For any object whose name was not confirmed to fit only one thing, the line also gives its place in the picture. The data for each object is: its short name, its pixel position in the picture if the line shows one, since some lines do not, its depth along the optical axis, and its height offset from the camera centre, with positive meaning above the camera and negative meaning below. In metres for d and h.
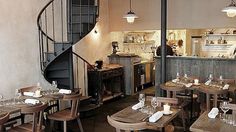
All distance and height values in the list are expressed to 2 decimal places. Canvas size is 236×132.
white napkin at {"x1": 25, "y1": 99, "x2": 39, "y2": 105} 3.99 -0.75
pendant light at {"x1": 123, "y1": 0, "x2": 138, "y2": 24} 7.12 +0.92
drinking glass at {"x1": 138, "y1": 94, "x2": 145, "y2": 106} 3.70 -0.67
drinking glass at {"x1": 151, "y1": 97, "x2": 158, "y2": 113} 3.58 -0.70
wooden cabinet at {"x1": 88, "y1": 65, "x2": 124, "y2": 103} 7.02 -0.91
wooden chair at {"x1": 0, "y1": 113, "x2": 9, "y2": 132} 3.09 -0.79
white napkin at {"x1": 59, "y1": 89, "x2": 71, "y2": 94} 4.84 -0.73
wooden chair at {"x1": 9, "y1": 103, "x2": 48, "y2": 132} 3.55 -0.96
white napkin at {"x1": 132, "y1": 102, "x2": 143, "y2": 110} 3.58 -0.74
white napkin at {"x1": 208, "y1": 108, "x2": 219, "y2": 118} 3.12 -0.74
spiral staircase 5.19 +0.36
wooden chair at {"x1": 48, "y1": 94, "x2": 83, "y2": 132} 4.40 -1.09
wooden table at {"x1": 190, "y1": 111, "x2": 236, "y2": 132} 2.70 -0.78
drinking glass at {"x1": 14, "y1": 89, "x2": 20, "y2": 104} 4.27 -0.78
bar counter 6.12 -0.39
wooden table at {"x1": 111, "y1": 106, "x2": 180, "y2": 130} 3.04 -0.80
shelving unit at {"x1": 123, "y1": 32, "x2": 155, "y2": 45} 9.44 +0.45
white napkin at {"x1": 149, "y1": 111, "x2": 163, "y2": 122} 3.09 -0.77
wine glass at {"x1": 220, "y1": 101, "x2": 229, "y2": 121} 3.18 -0.67
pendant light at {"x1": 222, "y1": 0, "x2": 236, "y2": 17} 5.82 +0.88
